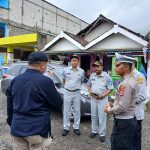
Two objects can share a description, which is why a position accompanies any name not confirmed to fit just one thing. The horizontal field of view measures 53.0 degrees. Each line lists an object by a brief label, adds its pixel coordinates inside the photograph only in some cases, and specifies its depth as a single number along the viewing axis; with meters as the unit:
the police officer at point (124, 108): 1.90
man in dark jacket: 1.66
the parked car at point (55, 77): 4.19
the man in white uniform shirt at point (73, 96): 3.60
